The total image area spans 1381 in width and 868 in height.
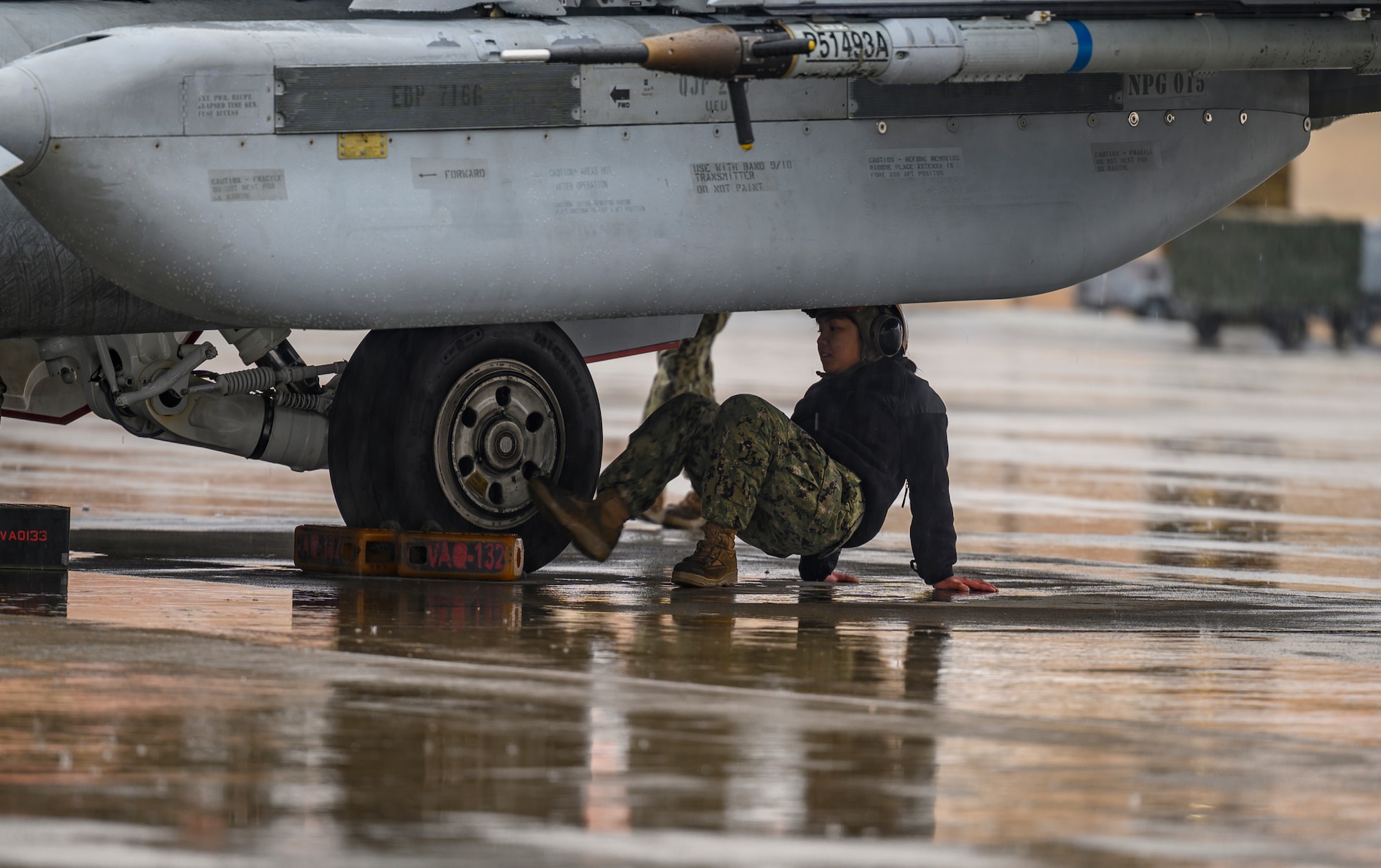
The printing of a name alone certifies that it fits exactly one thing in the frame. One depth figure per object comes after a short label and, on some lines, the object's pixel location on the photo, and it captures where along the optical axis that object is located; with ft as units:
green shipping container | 265.54
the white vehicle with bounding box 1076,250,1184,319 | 325.01
